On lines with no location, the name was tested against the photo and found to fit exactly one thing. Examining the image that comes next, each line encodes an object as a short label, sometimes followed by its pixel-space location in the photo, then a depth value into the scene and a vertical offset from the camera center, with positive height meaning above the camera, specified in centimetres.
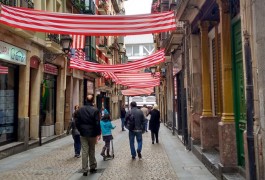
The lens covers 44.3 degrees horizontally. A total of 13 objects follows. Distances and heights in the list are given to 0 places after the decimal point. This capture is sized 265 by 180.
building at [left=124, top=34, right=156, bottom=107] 7509 +1324
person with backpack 1002 -72
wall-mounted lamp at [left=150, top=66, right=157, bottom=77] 2322 +231
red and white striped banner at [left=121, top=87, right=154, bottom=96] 3232 +115
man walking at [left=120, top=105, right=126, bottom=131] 2186 -76
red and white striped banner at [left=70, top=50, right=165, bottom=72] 1562 +190
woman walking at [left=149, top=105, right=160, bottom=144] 1405 -89
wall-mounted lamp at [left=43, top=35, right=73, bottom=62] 1355 +256
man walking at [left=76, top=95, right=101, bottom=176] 785 -58
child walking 986 -76
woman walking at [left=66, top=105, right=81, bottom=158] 1048 -113
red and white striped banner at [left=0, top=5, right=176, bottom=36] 885 +218
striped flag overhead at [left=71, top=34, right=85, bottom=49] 1716 +324
